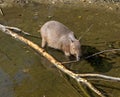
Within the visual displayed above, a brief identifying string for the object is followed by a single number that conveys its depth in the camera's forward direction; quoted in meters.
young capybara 7.63
